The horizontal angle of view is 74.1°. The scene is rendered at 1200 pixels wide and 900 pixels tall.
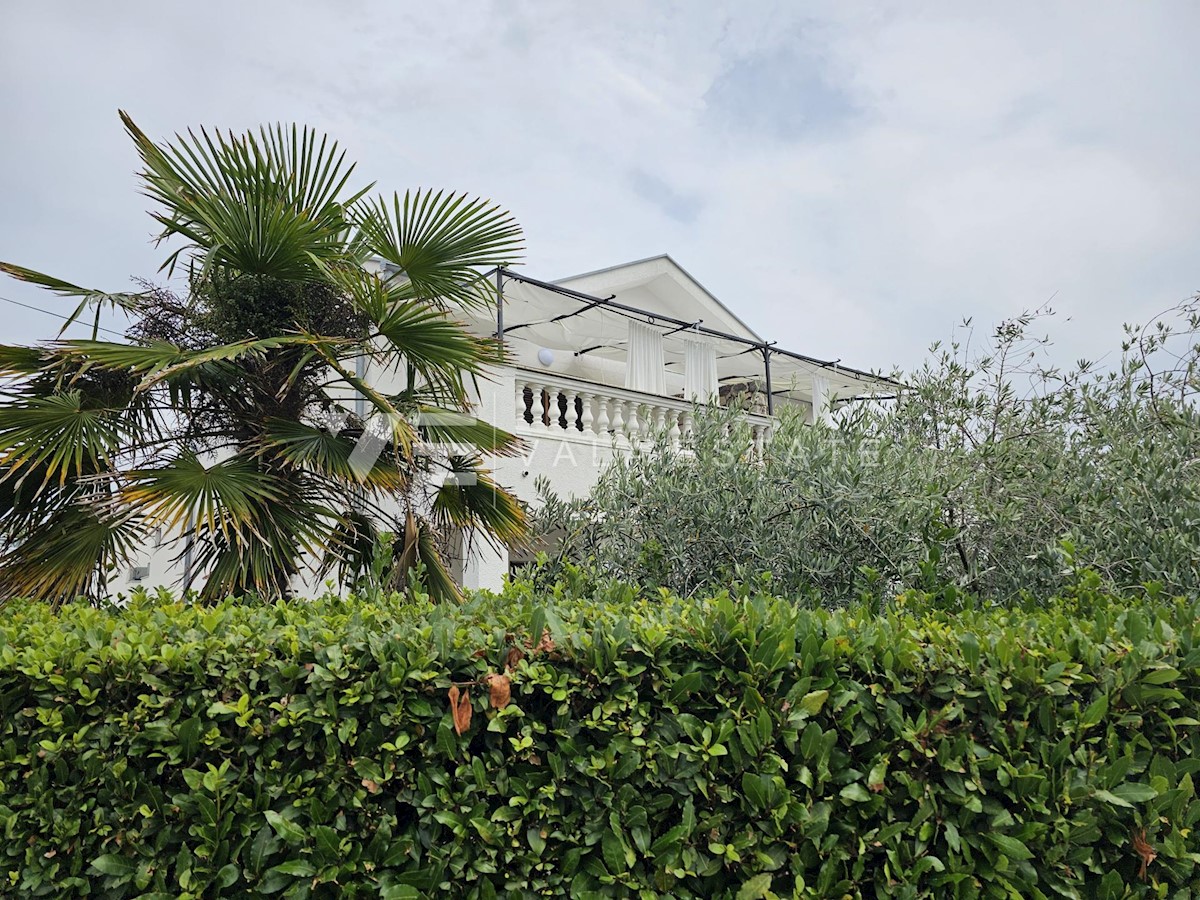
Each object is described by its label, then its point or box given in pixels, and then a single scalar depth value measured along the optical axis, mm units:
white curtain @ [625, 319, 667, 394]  12734
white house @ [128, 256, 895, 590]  9422
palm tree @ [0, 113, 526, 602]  4824
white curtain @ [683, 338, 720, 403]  13656
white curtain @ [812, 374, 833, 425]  15125
